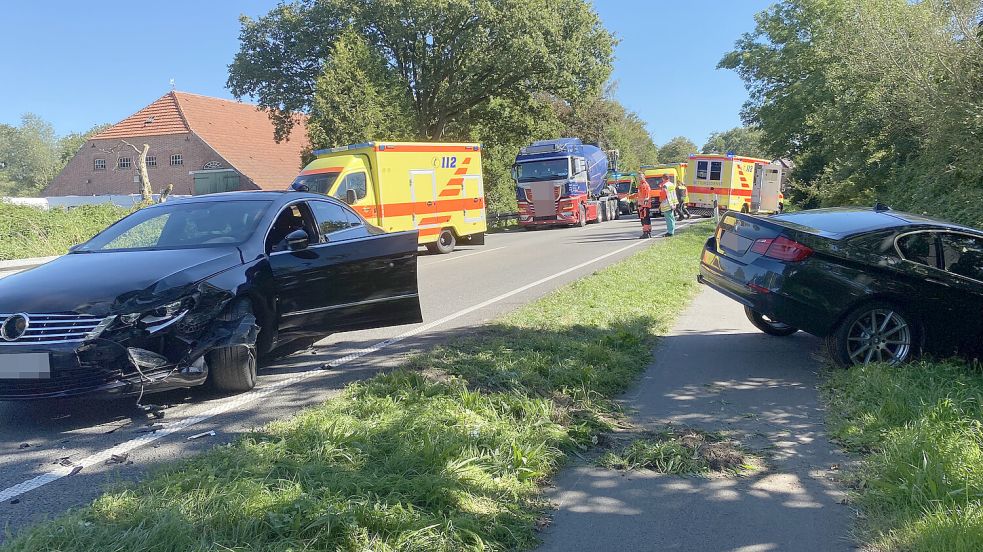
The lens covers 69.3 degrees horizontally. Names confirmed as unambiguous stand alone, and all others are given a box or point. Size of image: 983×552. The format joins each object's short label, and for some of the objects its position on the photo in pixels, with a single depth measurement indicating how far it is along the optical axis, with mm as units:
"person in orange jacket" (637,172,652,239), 20844
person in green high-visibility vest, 20703
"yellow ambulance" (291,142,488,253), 16734
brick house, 42594
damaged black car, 4543
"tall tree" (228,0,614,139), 29281
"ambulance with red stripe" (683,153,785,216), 33562
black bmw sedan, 6152
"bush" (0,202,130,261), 17312
